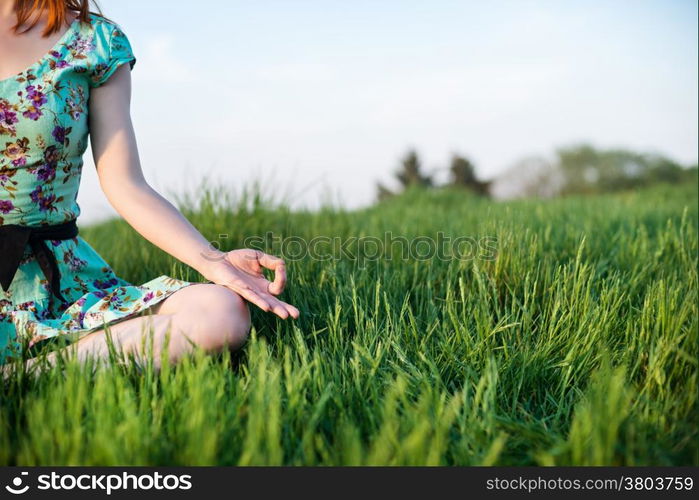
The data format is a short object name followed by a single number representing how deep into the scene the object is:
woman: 1.54
